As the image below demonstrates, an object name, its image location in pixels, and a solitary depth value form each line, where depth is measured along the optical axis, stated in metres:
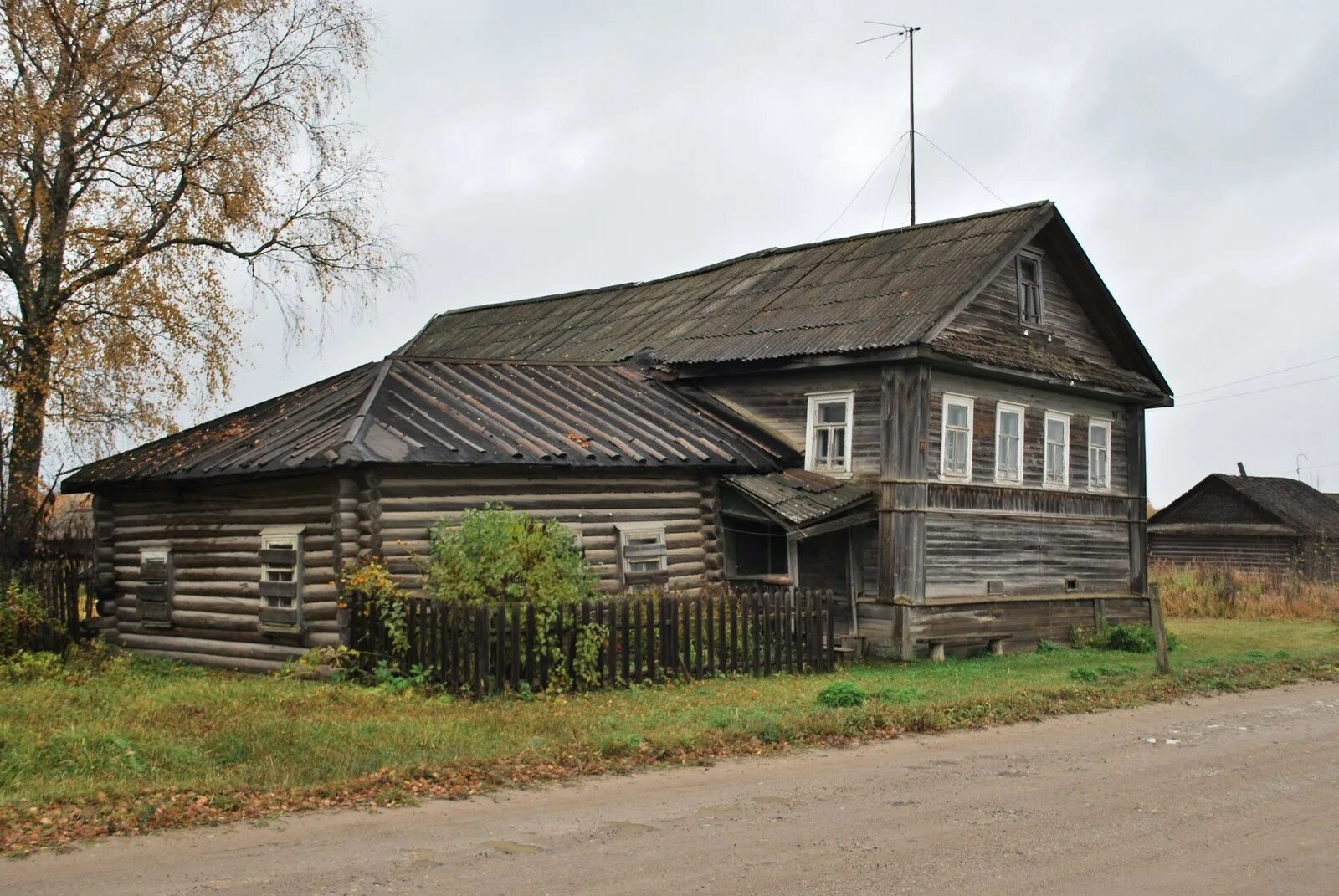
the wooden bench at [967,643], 21.78
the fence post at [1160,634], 17.44
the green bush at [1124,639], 23.81
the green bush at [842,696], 14.31
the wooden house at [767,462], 18.27
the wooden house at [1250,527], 40.81
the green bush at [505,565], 15.81
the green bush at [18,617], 20.45
